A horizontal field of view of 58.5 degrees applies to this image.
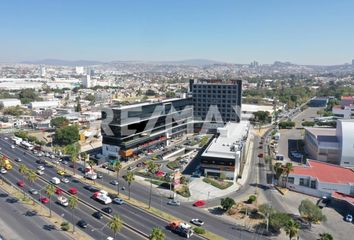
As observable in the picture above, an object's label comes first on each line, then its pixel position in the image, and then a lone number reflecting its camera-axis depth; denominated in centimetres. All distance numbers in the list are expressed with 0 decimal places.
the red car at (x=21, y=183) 7895
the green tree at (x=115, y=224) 4956
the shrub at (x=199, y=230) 5687
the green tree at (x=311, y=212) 6191
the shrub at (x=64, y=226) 5676
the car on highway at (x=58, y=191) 7406
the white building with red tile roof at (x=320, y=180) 7631
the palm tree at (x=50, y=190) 6206
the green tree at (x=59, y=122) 14350
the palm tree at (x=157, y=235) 4372
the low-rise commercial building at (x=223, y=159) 8638
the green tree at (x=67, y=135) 12188
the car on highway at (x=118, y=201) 6909
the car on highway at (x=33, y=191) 7406
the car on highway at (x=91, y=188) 7650
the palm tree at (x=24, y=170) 7252
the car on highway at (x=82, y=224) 5822
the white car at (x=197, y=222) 6050
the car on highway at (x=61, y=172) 8807
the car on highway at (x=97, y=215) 6219
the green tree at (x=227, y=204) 6638
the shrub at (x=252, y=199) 7175
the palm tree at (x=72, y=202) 5769
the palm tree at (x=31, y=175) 6981
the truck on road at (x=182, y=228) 5592
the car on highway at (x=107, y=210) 6436
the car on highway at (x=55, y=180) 8110
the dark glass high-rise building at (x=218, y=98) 14300
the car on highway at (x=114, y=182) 8175
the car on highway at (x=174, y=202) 7000
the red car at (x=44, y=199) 6942
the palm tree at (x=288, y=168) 7948
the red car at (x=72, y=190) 7470
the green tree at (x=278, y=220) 5762
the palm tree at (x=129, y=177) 6906
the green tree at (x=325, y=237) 4926
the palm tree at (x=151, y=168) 8094
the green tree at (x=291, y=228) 4997
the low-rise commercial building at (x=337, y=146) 9919
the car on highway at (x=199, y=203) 6991
